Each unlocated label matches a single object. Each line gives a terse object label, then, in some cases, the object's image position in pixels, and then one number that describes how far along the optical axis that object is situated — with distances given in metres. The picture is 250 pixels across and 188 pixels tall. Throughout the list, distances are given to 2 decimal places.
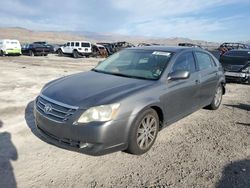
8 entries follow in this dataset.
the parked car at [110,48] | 22.28
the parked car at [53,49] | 22.33
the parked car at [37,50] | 19.79
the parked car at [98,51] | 20.63
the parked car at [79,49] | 19.76
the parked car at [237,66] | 7.62
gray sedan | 2.55
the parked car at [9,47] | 18.29
